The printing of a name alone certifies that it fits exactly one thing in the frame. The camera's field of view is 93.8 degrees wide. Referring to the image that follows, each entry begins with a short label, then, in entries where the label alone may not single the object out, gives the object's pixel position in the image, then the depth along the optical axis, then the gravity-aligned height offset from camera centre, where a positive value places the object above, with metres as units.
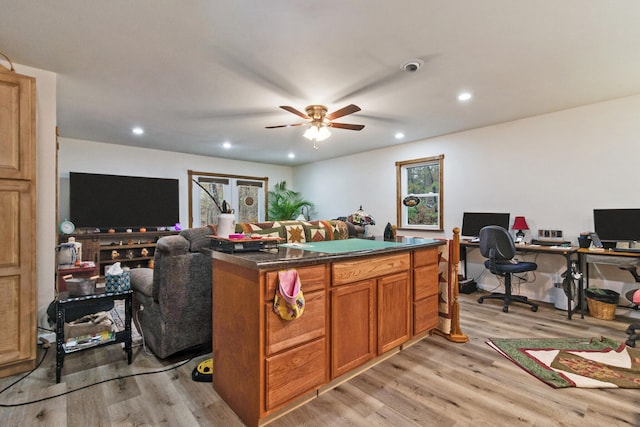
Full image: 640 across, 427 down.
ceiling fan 3.45 +1.07
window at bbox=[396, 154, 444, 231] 5.17 +0.34
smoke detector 2.54 +1.28
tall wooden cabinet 2.12 -0.07
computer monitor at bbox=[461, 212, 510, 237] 4.27 -0.13
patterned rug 2.10 -1.18
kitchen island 1.57 -0.69
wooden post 2.71 -0.79
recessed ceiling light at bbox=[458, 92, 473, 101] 3.24 +1.29
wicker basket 3.26 -1.08
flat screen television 5.05 +0.22
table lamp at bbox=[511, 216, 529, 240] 4.03 -0.18
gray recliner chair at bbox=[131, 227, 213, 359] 2.22 -0.64
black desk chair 3.61 -0.55
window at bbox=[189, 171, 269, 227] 6.46 +0.39
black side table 2.03 -0.74
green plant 7.30 +0.24
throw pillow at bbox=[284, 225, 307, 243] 2.93 -0.21
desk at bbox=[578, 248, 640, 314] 3.04 -0.50
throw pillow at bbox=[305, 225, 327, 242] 3.08 -0.22
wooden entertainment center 4.84 -0.59
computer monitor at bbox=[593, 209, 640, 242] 3.24 -0.14
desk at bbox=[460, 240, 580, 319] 3.32 -0.45
